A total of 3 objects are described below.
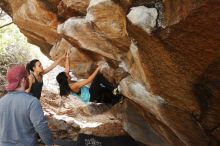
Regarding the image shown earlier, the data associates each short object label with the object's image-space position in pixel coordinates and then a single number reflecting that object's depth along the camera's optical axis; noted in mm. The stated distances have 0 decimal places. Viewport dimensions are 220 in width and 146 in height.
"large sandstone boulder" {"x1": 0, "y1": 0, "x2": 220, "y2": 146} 3621
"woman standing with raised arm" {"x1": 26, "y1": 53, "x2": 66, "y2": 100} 6551
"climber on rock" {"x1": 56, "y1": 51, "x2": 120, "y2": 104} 7074
